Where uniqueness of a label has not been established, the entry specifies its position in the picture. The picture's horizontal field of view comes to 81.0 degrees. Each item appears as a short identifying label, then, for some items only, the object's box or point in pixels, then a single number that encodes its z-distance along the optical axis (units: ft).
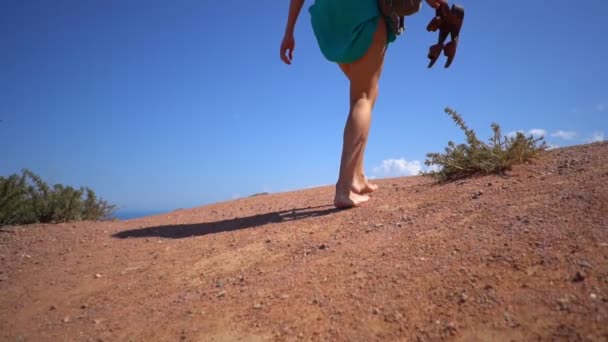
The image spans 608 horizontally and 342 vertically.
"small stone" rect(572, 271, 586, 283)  3.65
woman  8.59
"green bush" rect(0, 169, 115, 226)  13.16
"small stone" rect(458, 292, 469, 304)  3.85
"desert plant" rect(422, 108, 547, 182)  9.04
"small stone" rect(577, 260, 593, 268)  3.82
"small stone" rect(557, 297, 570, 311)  3.37
